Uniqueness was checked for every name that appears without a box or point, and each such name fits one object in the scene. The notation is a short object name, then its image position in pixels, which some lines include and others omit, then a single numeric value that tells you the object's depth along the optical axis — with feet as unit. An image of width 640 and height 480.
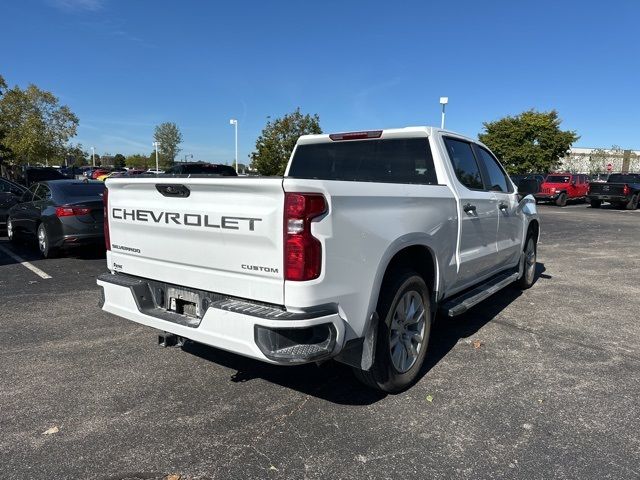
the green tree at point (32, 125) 102.42
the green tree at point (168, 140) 257.75
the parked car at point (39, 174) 80.69
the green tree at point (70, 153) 117.33
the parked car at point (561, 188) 85.10
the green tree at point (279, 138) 105.58
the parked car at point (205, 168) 46.37
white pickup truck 8.81
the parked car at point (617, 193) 77.87
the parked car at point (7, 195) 39.32
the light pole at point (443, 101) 77.30
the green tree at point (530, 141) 129.70
